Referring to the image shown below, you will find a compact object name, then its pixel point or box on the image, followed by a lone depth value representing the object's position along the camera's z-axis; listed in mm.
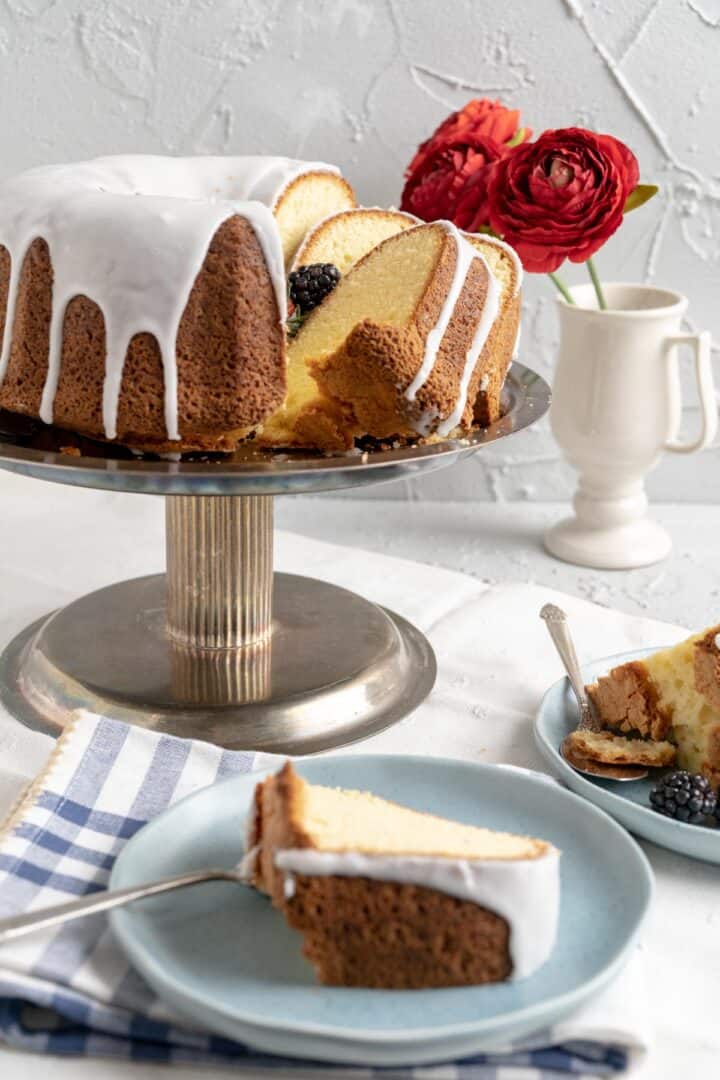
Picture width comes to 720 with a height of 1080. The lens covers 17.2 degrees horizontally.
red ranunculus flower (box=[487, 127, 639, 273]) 1147
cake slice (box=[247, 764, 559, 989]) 805
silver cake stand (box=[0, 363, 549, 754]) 987
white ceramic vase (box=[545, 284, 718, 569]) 1231
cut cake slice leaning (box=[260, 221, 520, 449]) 972
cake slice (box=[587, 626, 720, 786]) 929
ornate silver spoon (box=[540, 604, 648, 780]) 937
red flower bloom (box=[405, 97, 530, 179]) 1217
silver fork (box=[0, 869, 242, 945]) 819
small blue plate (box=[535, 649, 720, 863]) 893
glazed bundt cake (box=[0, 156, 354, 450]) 945
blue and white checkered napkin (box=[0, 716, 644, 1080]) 804
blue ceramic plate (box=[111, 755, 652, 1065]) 788
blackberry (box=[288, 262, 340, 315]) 1030
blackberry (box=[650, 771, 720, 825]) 900
